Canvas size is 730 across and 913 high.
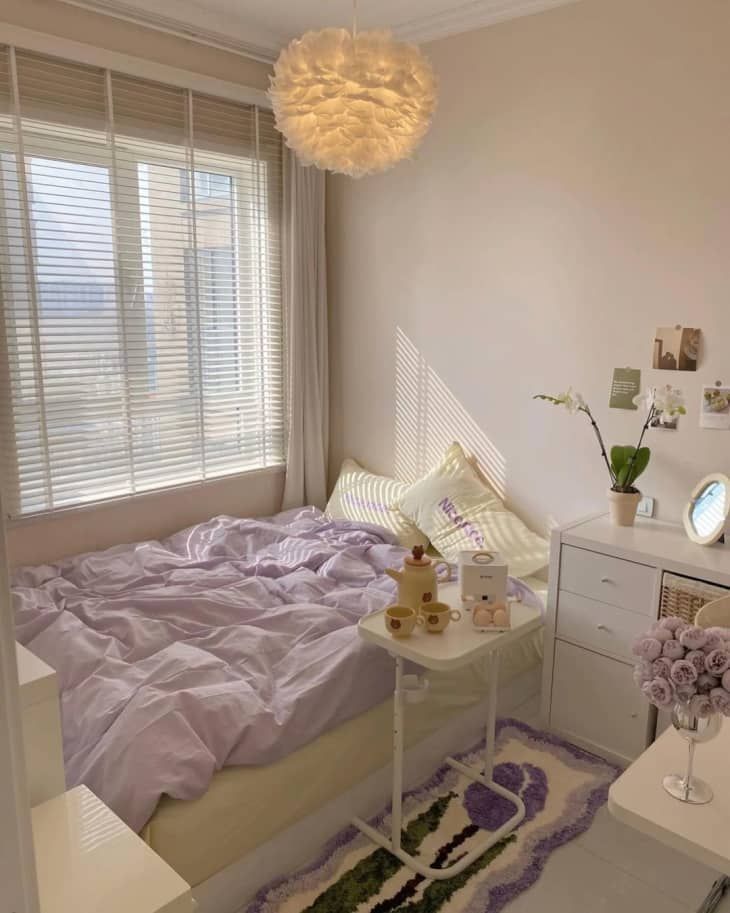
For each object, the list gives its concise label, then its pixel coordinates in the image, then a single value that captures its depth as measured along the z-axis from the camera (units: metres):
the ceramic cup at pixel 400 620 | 1.96
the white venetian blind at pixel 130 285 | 2.84
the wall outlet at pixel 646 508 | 2.76
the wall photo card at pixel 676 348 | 2.59
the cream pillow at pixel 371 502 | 3.35
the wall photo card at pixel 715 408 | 2.53
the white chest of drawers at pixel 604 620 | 2.38
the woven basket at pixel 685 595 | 2.21
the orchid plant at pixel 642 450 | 2.62
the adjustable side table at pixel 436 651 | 1.92
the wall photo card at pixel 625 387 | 2.77
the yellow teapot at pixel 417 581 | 2.07
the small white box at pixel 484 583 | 2.13
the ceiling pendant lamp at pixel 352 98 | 1.87
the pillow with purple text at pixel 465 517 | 2.99
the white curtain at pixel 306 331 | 3.64
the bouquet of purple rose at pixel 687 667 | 1.25
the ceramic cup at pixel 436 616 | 2.00
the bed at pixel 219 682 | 1.78
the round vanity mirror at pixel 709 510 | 2.39
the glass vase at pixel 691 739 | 1.29
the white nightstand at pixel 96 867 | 1.26
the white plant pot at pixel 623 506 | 2.62
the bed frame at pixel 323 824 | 1.84
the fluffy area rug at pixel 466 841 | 1.91
